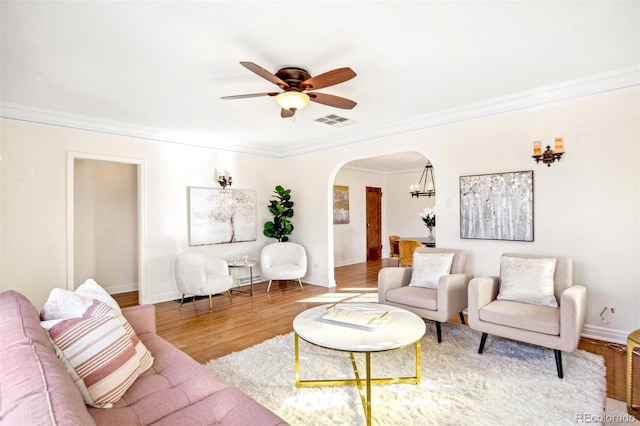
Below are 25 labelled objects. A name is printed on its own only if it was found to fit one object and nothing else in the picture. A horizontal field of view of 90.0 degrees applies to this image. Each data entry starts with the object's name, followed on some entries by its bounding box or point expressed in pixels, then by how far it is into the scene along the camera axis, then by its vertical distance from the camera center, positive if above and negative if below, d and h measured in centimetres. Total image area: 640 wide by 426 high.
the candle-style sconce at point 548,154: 332 +60
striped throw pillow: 140 -66
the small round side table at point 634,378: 195 -104
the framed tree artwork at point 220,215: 515 -3
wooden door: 891 -31
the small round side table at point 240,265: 505 -83
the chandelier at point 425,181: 829 +82
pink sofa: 81 -82
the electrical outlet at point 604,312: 313 -100
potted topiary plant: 596 -10
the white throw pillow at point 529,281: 288 -66
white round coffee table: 201 -84
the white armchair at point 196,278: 432 -92
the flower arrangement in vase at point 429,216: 582 -8
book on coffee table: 235 -81
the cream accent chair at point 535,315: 242 -86
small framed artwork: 791 +21
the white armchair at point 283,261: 527 -86
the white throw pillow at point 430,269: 352 -64
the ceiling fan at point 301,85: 250 +107
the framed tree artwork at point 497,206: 354 +6
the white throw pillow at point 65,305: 165 -48
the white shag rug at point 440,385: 200 -127
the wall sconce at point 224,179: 539 +59
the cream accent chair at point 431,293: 308 -85
